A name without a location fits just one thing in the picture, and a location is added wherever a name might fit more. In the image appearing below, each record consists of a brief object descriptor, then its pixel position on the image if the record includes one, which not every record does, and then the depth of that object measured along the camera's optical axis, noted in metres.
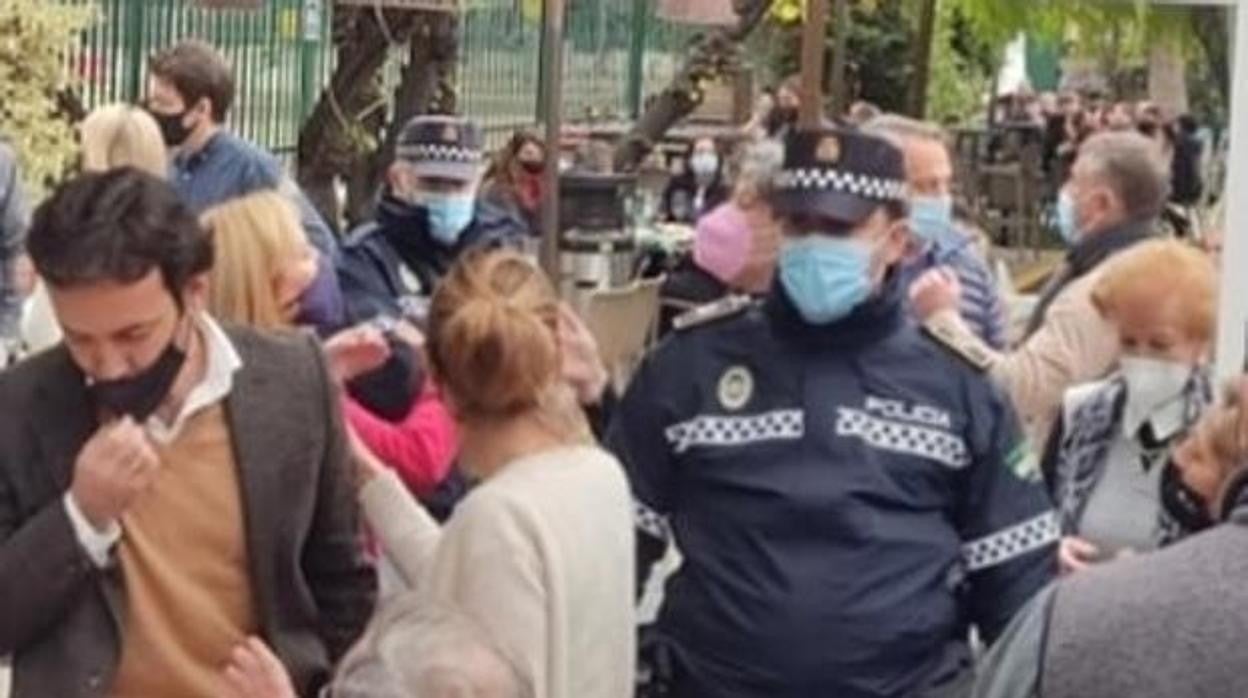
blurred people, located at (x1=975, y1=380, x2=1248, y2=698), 2.88
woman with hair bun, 4.29
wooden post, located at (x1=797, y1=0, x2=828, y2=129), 9.30
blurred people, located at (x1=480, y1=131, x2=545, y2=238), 14.01
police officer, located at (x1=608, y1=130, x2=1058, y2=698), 4.79
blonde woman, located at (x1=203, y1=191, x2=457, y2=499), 4.85
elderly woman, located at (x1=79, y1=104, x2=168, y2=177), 8.59
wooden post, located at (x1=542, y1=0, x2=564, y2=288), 9.16
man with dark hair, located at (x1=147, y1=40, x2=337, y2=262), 9.59
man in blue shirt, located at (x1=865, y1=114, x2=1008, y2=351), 7.61
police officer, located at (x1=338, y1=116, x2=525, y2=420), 6.84
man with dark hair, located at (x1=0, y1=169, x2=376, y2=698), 3.84
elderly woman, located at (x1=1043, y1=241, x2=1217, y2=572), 5.96
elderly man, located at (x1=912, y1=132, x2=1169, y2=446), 6.62
